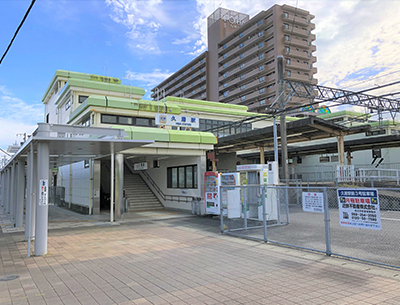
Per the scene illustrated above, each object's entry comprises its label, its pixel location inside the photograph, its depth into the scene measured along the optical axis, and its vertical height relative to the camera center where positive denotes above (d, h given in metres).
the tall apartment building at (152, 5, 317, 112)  68.06 +27.94
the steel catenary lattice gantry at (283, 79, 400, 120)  20.11 +5.09
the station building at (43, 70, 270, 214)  17.64 +1.32
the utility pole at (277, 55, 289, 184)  19.97 +3.46
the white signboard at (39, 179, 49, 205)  8.77 -0.31
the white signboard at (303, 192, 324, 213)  8.47 -0.77
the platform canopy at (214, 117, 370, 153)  21.78 +3.21
